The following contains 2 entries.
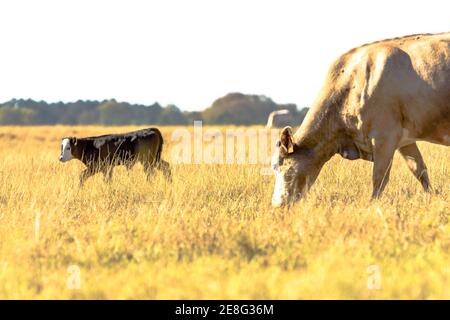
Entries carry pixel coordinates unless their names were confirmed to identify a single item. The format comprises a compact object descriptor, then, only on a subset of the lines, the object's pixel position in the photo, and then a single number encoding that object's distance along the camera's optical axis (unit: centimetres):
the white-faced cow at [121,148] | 2733
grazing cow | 1794
